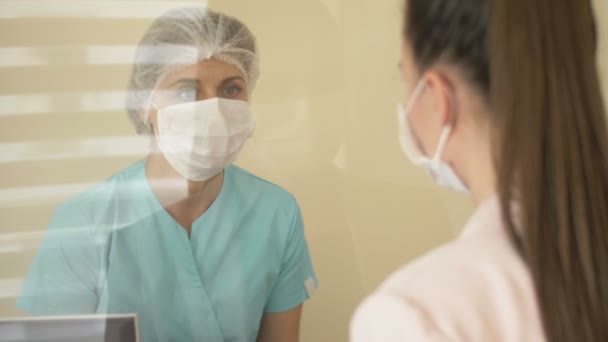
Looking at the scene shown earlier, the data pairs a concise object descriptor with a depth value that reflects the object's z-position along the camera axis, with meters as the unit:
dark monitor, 1.15
